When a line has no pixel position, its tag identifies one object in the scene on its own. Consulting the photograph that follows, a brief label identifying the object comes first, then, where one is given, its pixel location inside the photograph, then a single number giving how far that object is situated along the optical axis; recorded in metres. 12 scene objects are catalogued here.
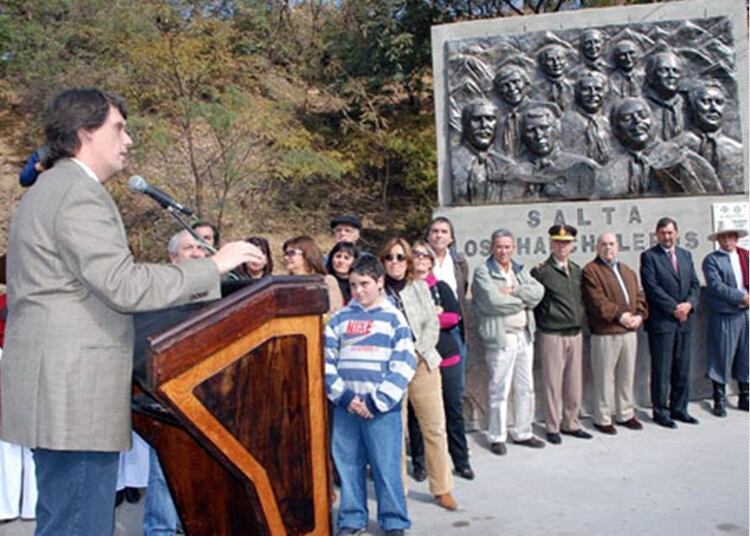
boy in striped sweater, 4.21
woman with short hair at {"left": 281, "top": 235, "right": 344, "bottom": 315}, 5.34
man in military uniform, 6.19
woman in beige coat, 4.78
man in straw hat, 6.72
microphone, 2.34
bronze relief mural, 8.02
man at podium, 2.05
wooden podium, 1.96
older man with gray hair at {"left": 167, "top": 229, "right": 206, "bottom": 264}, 4.71
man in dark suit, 6.51
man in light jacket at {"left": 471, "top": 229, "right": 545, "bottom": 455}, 5.93
